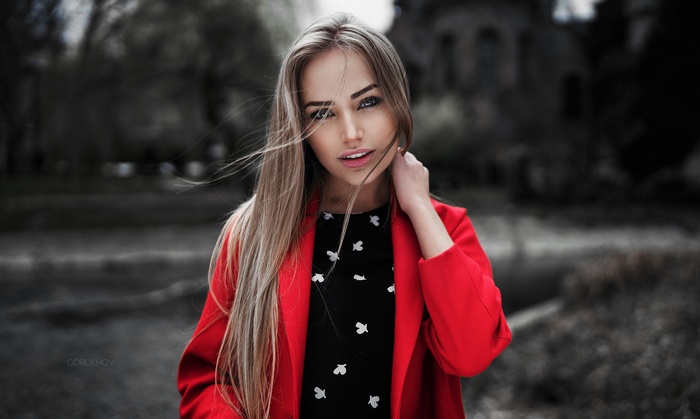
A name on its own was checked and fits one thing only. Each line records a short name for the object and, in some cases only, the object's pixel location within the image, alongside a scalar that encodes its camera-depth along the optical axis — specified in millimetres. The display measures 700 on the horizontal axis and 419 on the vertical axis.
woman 1349
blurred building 22141
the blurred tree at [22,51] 9180
